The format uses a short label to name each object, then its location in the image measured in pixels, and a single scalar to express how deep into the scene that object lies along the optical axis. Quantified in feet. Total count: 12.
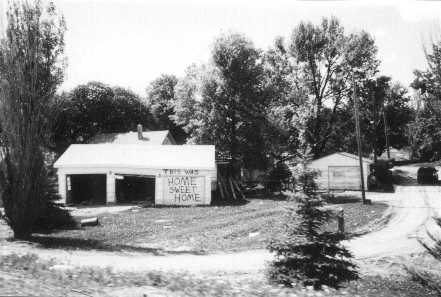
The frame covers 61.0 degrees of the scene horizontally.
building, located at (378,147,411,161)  253.24
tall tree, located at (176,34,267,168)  128.26
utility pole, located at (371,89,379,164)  174.70
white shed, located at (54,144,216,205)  94.84
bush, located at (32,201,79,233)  60.62
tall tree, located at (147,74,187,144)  214.90
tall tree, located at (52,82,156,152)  166.50
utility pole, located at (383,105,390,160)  176.78
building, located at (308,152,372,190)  118.11
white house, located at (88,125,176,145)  152.47
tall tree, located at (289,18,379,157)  142.82
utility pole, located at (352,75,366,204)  83.46
